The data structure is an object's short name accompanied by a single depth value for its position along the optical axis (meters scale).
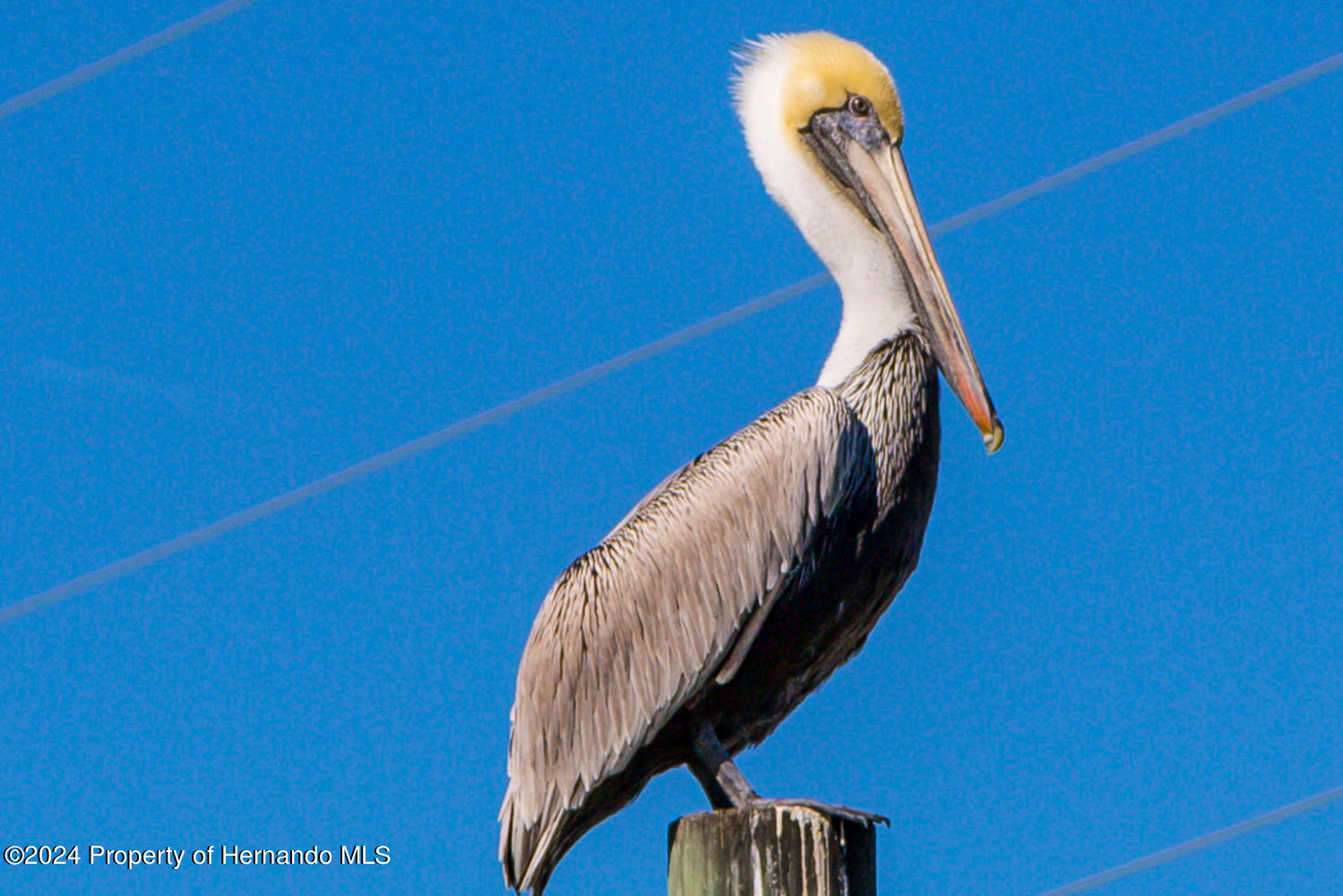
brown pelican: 10.43
